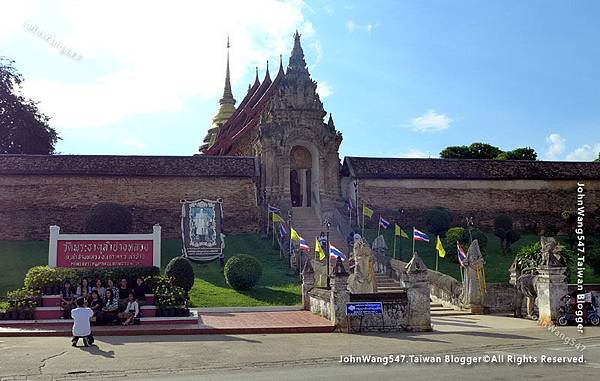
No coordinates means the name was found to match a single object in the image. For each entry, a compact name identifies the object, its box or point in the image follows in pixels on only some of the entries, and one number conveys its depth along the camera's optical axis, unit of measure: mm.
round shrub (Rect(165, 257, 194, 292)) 20516
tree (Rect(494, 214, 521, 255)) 30438
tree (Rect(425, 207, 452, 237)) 32062
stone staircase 19527
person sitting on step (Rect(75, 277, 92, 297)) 15836
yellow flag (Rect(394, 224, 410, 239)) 25661
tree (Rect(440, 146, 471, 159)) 63438
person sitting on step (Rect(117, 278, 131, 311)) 15966
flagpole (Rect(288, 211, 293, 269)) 25767
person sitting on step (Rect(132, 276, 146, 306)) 16125
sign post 17453
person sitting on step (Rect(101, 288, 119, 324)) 15156
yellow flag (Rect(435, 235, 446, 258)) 21625
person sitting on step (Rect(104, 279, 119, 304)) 15459
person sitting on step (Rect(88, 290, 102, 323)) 15020
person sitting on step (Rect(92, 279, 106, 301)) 15552
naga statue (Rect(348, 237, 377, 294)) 17812
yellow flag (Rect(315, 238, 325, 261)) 21859
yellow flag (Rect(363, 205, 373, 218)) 27316
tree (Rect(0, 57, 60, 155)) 41281
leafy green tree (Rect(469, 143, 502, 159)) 63156
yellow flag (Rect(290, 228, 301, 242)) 23400
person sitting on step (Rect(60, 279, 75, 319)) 15617
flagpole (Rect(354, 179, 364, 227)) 34000
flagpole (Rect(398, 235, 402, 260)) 28220
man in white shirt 11844
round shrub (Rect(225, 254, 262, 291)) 21453
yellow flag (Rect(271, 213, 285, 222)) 28031
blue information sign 14883
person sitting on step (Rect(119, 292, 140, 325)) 15172
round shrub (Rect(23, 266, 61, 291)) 16141
